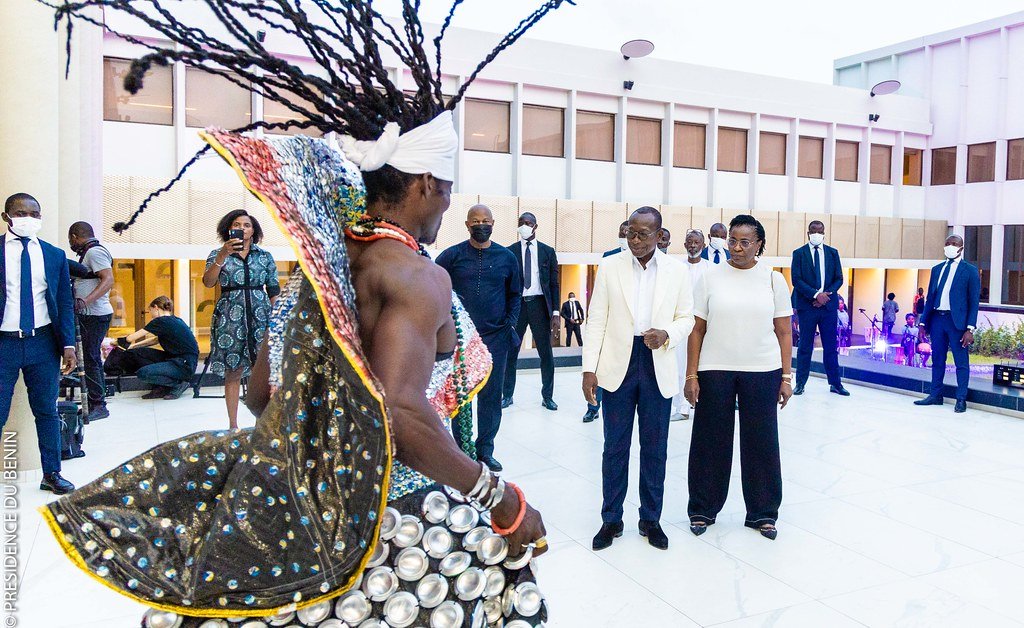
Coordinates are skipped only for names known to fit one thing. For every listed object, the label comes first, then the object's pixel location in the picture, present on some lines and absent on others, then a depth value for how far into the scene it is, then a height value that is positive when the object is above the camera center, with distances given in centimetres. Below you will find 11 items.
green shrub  1376 -115
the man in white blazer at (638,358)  406 -45
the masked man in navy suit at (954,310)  788 -34
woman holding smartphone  593 -28
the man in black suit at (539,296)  766 -25
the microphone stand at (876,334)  1425 -146
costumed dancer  144 -37
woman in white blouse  420 -56
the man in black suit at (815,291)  863 -18
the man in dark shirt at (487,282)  568 -8
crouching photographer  805 -100
